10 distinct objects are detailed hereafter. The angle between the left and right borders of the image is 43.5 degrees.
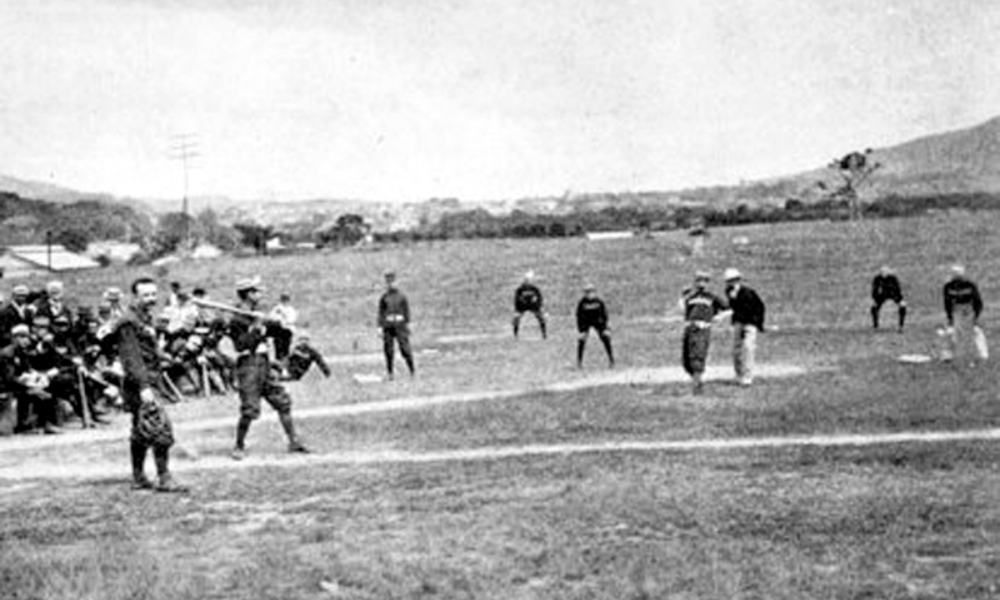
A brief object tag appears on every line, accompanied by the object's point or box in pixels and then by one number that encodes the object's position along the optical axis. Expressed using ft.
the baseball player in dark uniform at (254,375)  48.98
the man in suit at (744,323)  68.03
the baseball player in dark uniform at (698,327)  64.90
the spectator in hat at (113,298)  62.03
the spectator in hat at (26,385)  57.57
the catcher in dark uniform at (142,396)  41.19
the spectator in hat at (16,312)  58.65
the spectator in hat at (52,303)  61.95
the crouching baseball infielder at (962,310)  77.46
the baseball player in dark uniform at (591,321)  83.71
